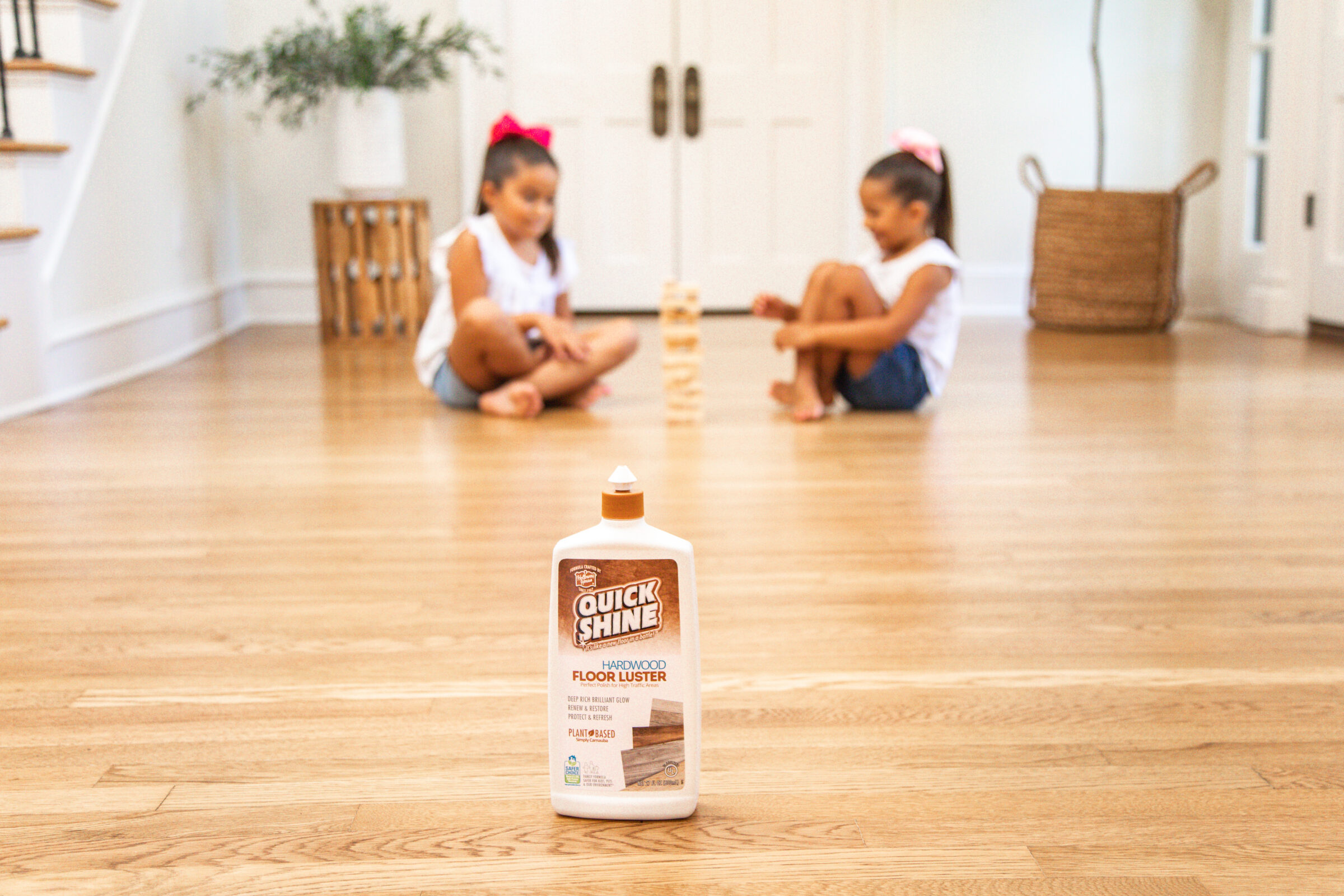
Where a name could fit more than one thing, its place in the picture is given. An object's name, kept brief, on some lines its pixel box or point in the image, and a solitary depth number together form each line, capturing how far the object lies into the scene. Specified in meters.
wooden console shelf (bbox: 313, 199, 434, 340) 4.25
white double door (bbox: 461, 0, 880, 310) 4.85
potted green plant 4.21
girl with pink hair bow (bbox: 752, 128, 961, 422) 2.72
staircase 2.92
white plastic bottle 0.94
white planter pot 4.28
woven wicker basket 4.33
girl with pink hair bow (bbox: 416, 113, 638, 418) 2.83
